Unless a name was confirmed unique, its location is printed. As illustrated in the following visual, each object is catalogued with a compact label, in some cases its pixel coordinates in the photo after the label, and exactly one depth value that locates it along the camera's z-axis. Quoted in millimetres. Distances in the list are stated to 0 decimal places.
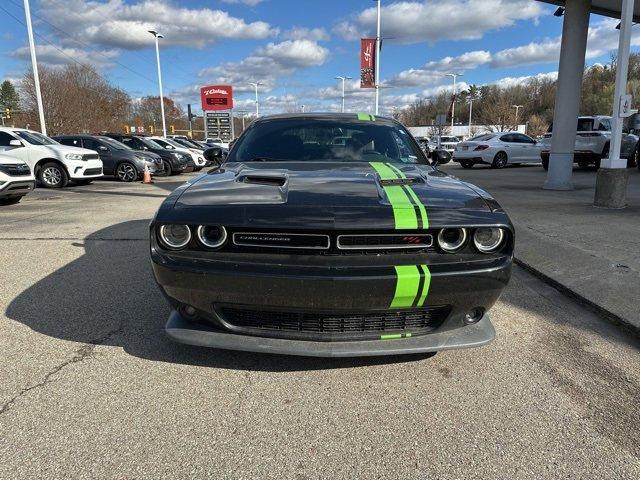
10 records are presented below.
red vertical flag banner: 29609
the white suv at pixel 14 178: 8758
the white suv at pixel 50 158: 12091
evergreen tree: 93625
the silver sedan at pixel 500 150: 20172
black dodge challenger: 2324
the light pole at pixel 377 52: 29734
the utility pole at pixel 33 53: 20125
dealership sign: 44969
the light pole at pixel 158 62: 35469
